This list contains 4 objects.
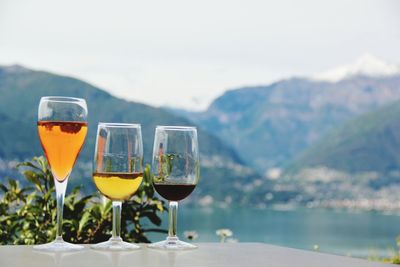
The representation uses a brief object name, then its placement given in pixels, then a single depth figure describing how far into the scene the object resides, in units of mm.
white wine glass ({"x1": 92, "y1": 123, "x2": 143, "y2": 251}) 1428
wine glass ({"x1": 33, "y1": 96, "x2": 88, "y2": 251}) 1434
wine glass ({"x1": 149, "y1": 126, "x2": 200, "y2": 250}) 1469
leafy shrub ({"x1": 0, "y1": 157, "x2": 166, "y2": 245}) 2548
